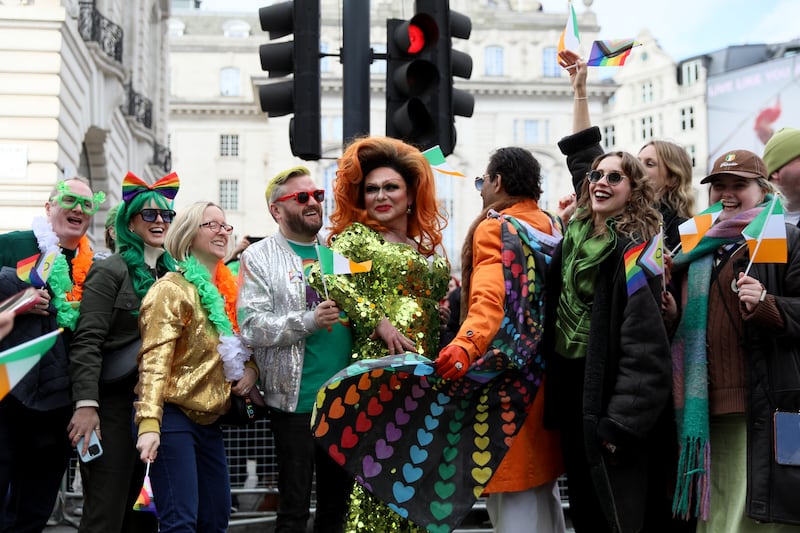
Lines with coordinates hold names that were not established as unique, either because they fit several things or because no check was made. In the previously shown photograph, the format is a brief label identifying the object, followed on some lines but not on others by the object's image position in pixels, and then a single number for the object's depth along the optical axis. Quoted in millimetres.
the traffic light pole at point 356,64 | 6496
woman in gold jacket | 4711
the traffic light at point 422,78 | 6465
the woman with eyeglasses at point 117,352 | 4992
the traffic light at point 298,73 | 6555
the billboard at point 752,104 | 55969
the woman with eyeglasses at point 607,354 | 4090
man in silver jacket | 4707
